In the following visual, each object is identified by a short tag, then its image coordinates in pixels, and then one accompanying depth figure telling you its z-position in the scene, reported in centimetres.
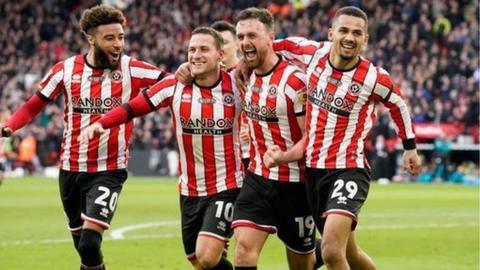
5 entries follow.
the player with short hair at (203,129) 1991
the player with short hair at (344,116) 1911
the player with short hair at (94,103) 2125
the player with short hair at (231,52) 2192
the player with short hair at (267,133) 1948
